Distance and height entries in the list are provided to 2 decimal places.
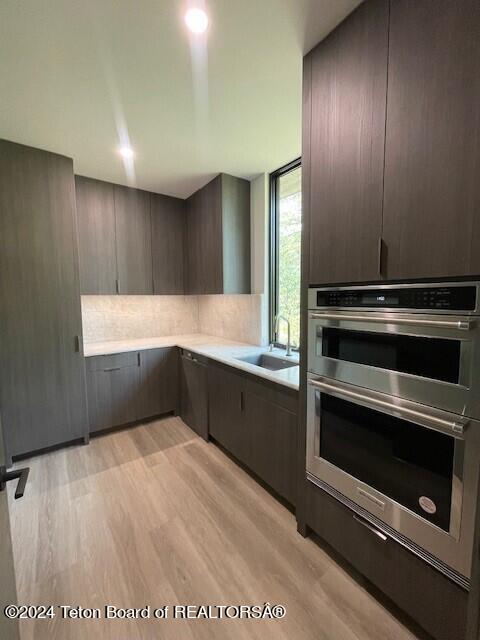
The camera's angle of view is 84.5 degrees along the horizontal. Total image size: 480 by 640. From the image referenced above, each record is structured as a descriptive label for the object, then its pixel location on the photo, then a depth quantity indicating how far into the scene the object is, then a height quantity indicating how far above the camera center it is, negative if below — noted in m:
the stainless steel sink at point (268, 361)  2.34 -0.58
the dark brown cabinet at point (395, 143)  0.87 +0.60
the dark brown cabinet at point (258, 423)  1.67 -0.92
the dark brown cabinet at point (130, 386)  2.65 -0.92
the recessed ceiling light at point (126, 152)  2.17 +1.24
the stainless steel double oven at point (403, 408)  0.91 -0.45
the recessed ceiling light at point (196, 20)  1.14 +1.23
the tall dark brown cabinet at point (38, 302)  2.12 -0.01
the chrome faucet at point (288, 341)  2.40 -0.39
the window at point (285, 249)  2.53 +0.50
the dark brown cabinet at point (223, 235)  2.69 +0.68
